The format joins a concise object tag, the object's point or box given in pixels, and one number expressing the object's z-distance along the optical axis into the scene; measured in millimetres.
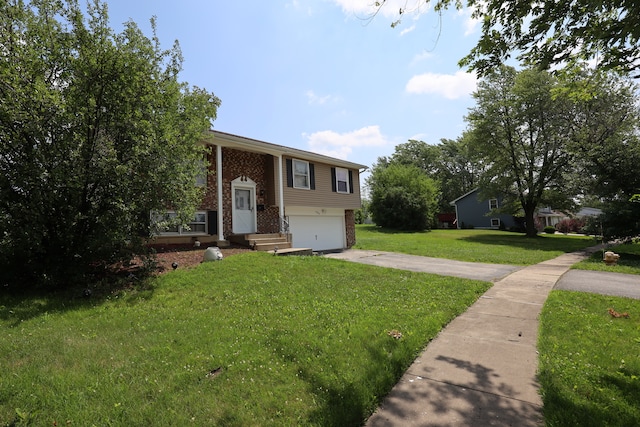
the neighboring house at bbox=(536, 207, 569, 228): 40719
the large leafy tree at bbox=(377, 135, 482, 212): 56812
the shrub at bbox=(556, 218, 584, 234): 37281
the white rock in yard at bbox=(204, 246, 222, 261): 9445
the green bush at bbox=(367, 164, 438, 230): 33719
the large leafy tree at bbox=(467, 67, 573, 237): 25031
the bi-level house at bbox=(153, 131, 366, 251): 12602
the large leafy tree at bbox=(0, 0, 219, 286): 5949
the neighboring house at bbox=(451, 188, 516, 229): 38625
